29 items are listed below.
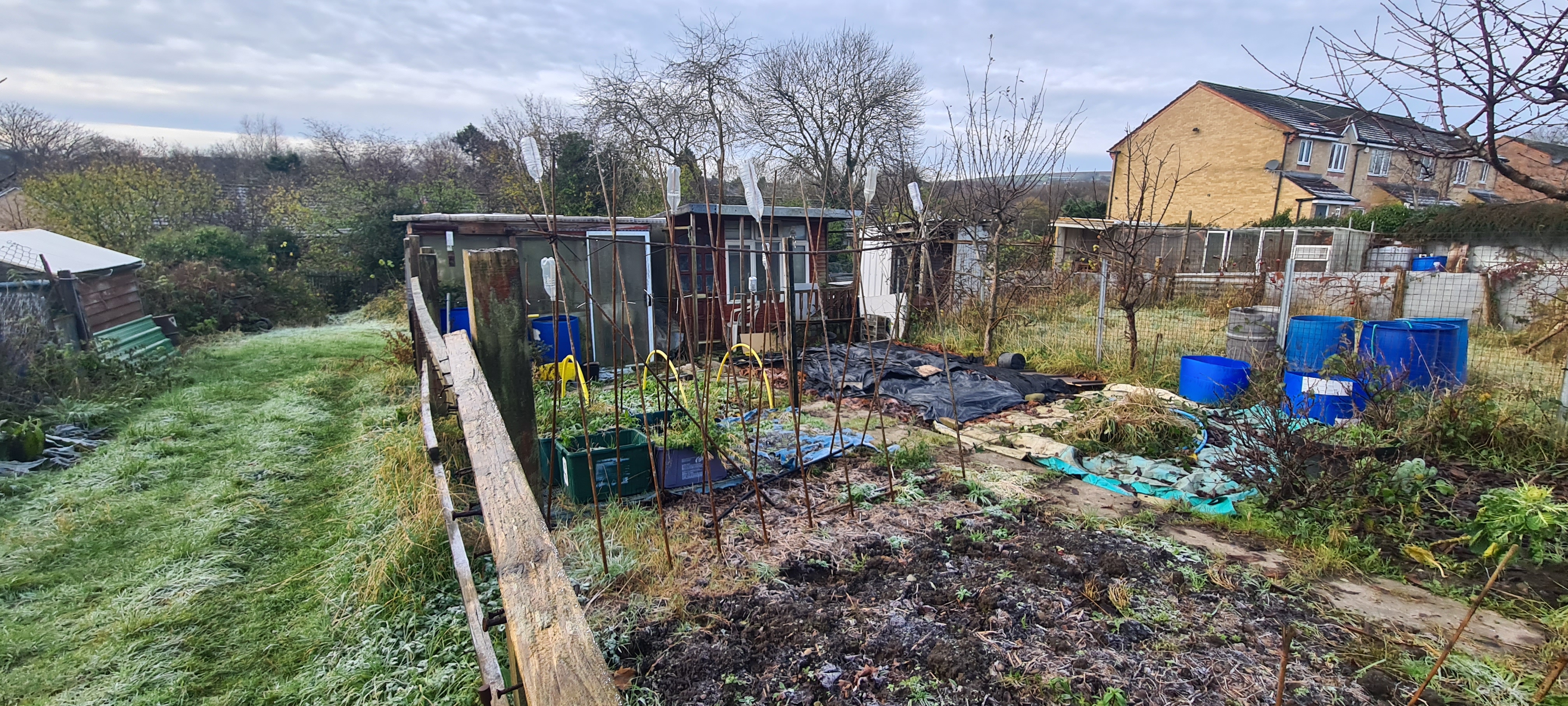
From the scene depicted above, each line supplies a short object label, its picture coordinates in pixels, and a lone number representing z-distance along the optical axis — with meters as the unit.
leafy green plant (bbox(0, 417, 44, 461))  4.41
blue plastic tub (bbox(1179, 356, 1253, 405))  5.68
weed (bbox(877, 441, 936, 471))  4.44
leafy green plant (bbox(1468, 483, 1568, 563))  2.93
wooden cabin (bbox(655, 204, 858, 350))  8.70
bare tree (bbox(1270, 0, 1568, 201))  2.07
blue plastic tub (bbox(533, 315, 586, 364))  7.09
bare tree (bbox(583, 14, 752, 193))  15.74
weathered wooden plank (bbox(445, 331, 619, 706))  0.81
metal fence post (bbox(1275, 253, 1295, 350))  6.51
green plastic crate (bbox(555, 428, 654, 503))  3.61
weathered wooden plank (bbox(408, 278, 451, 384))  2.70
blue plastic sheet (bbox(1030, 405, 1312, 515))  3.95
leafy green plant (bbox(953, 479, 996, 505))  3.87
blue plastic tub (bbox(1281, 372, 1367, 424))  4.48
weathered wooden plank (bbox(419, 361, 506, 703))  1.19
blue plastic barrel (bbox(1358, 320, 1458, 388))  5.08
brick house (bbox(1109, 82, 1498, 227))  21.86
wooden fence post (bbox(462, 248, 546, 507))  2.26
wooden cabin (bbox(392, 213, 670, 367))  7.73
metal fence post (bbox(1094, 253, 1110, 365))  7.56
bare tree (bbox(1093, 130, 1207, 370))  6.66
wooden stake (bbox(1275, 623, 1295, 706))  1.20
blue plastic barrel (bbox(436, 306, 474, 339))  7.29
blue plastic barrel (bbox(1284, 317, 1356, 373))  5.75
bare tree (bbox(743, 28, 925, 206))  16.95
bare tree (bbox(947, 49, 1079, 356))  8.04
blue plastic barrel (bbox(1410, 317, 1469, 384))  5.05
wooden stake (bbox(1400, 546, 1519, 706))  1.25
